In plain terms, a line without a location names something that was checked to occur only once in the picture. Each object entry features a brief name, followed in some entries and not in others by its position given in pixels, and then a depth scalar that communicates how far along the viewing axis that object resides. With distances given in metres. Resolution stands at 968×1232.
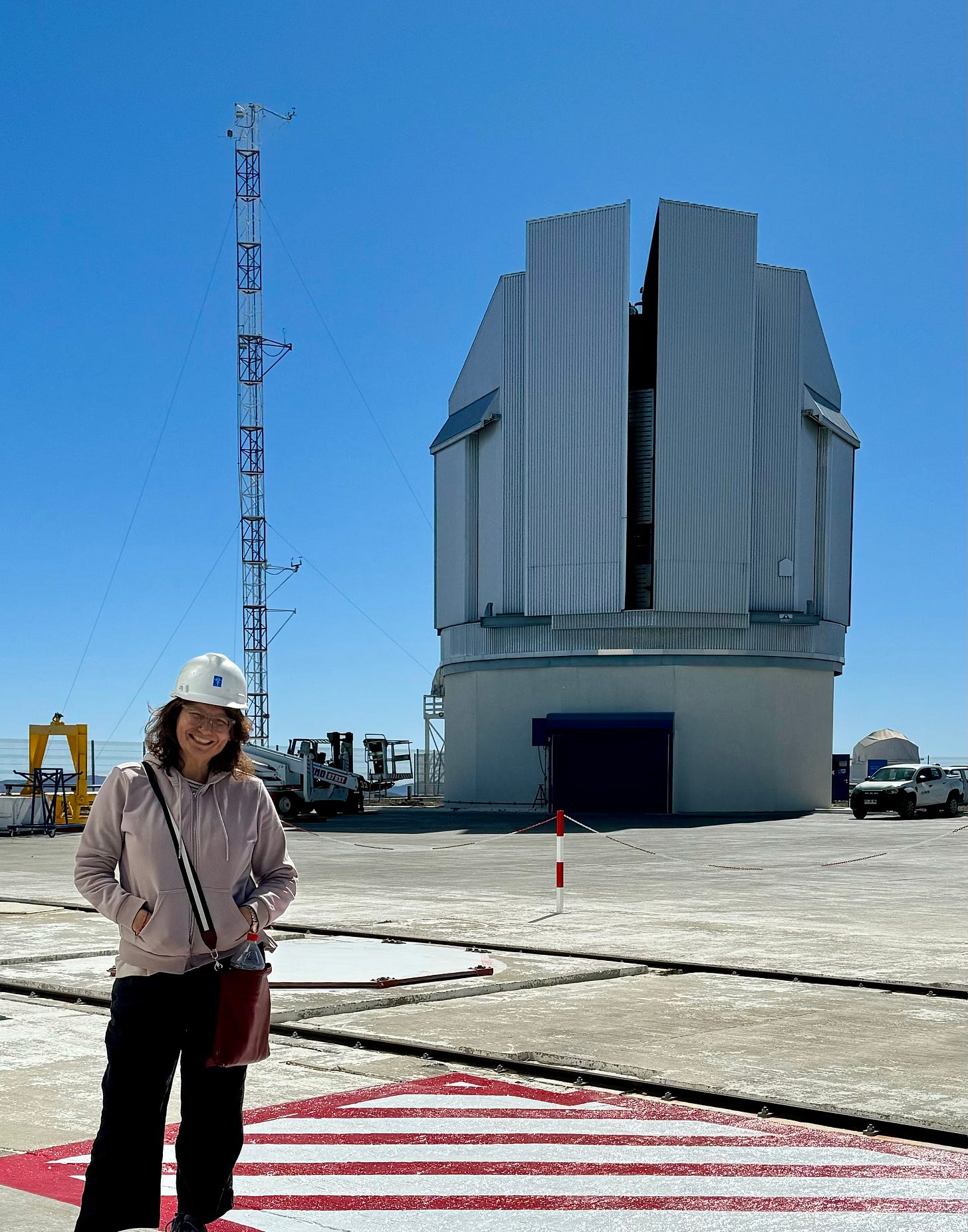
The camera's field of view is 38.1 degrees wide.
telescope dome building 48.38
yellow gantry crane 39.28
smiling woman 4.36
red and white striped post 15.80
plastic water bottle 4.49
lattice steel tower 67.44
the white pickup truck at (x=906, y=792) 41.78
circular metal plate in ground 10.38
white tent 77.44
